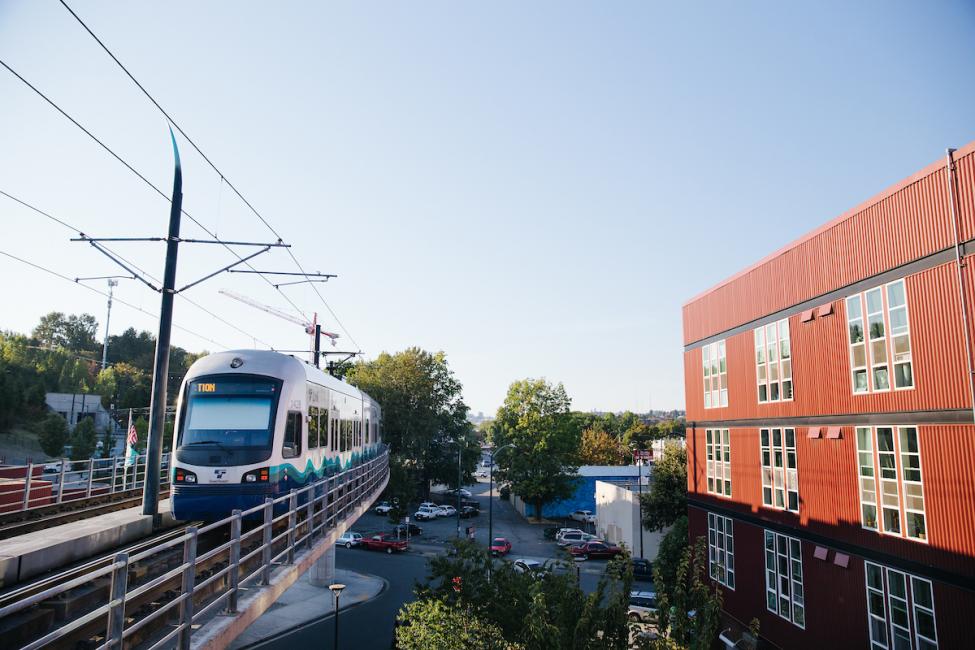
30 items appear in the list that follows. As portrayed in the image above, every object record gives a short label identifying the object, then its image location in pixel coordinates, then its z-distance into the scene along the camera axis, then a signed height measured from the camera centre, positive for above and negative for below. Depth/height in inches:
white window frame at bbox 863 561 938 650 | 563.8 -155.8
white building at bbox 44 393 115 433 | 2952.8 +90.7
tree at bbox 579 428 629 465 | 3019.2 -96.3
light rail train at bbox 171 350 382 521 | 505.7 -4.1
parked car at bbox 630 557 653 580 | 1433.3 -301.7
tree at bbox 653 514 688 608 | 1200.2 -216.9
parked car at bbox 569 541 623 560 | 1679.4 -304.2
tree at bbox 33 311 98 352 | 4562.0 +651.2
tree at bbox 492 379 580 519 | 2305.6 -44.0
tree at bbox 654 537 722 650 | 380.2 -116.0
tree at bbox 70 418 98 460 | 1952.5 -37.4
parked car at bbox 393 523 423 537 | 2075.8 -319.7
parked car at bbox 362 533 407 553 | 1776.6 -306.5
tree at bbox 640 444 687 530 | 1471.5 -133.7
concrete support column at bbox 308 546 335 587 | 1299.2 -278.7
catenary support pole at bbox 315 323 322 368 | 1360.9 +185.4
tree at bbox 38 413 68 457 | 2037.4 -26.6
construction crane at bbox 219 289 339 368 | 1384.1 +296.0
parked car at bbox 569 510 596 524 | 2381.9 -314.7
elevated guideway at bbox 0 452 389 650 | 224.7 -82.4
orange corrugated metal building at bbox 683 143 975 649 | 545.0 +0.1
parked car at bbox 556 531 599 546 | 1888.5 -310.1
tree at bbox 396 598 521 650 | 442.0 -136.2
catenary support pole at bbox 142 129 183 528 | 486.6 +38.0
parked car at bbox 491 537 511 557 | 1694.1 -304.8
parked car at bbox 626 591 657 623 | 1119.8 -293.6
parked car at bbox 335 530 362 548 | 1825.8 -305.5
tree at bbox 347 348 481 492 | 2074.3 +54.7
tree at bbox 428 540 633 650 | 380.2 -112.6
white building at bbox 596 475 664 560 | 1679.4 -240.6
